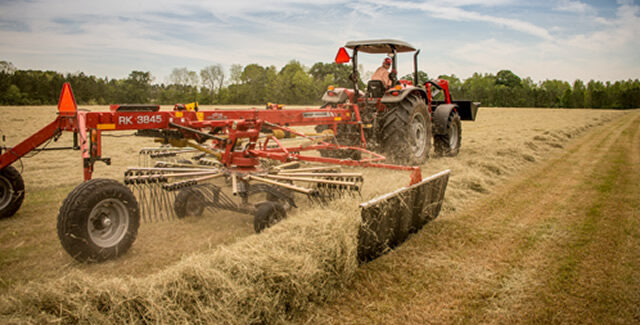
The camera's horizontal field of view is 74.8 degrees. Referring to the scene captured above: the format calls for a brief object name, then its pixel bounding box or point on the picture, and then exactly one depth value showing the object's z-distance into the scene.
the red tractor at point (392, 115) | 6.96
